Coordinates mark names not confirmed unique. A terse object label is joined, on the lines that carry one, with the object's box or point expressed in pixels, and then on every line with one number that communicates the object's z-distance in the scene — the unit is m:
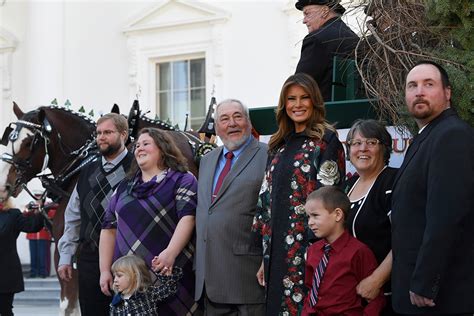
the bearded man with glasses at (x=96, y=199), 6.69
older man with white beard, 5.41
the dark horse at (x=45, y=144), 8.12
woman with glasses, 4.54
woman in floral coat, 4.96
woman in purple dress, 5.72
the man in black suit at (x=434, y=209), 3.96
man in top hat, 6.29
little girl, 5.52
